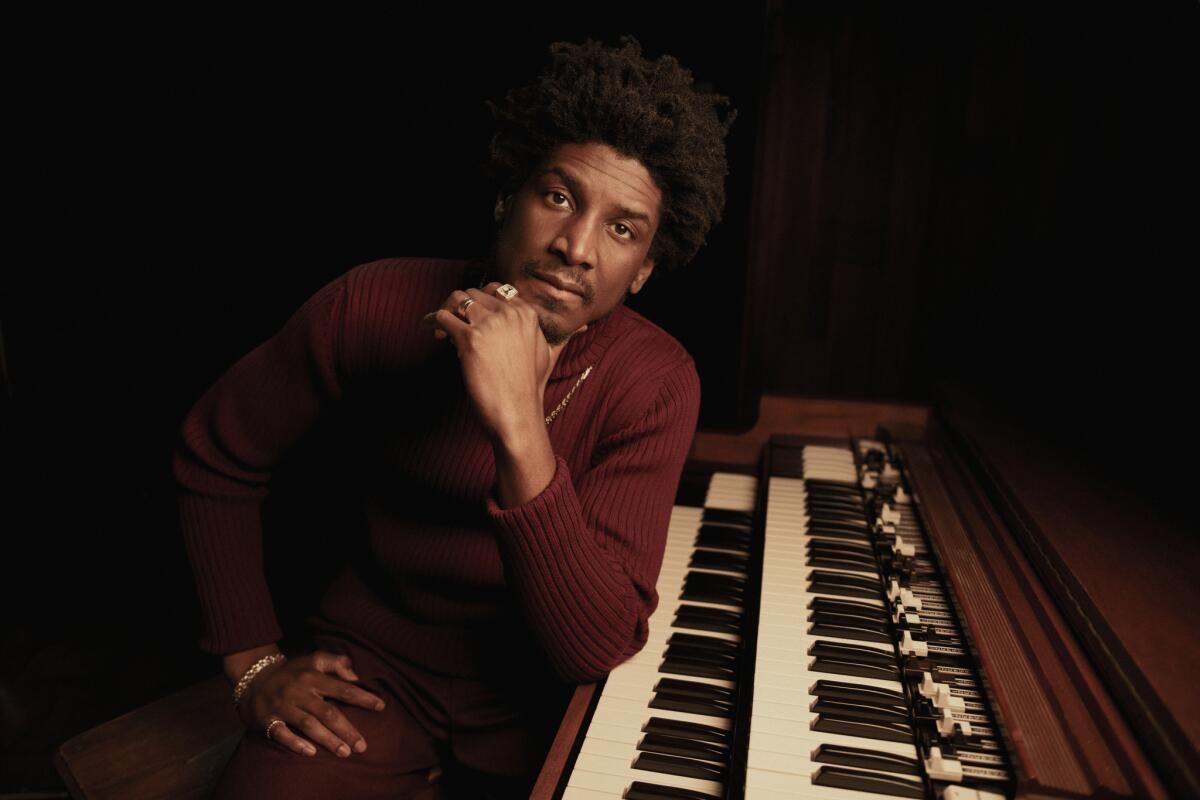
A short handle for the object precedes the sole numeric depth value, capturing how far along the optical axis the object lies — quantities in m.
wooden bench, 1.60
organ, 1.10
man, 1.45
